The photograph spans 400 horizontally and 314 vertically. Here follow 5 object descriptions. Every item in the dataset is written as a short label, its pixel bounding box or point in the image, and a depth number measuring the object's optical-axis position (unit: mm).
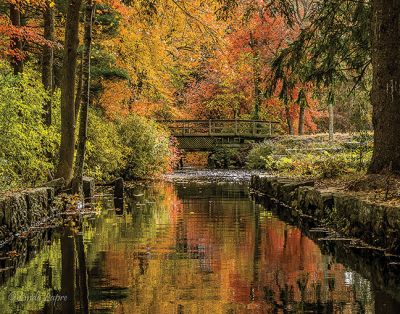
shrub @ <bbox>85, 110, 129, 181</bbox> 25016
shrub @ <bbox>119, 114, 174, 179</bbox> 31234
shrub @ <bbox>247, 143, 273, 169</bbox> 45062
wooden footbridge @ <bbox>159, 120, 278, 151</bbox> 51344
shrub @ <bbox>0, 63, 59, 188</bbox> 15742
